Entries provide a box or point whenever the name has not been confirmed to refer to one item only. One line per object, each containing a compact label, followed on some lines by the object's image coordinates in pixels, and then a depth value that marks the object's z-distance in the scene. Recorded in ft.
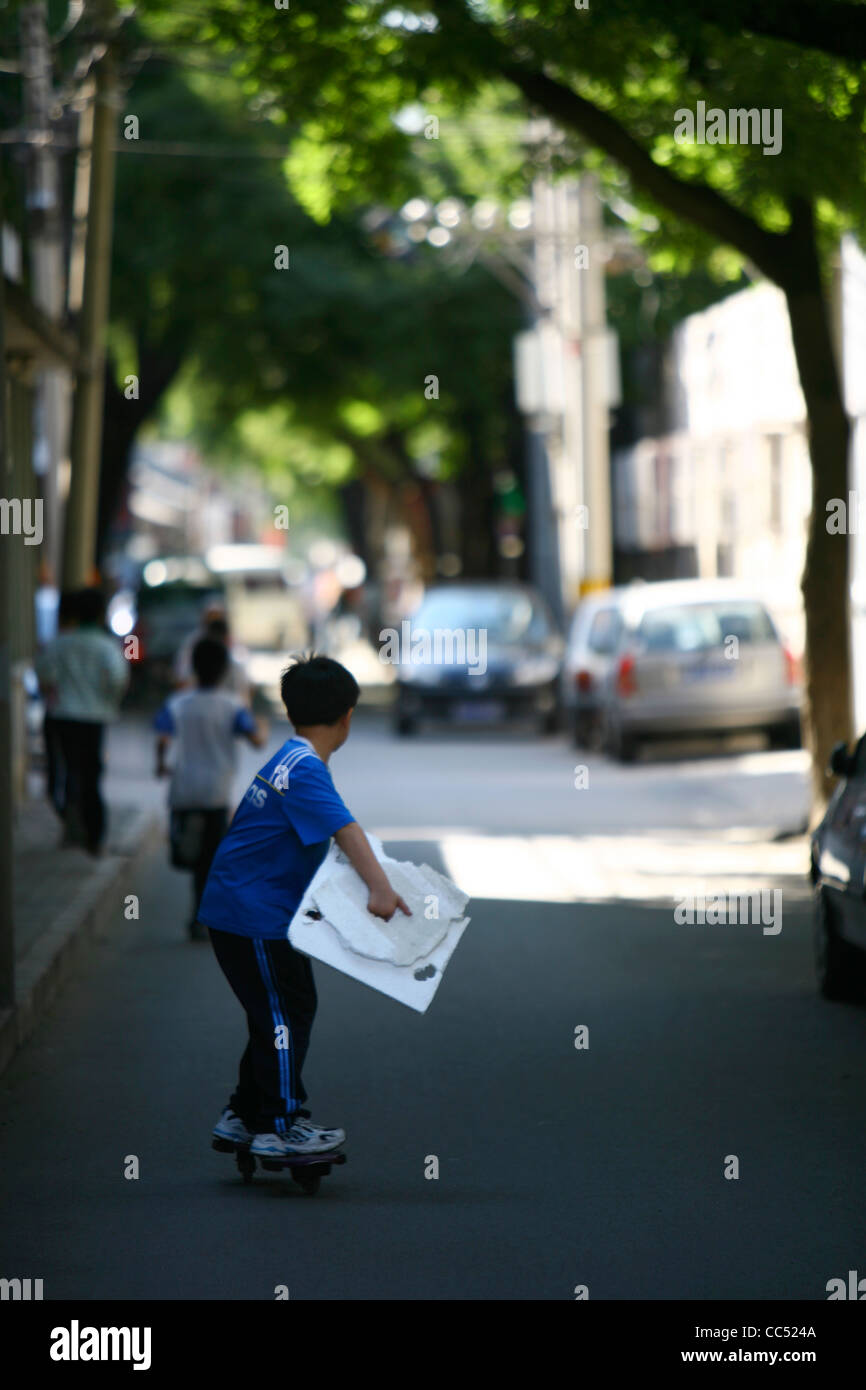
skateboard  22.26
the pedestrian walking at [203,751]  38.70
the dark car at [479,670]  93.56
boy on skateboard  22.24
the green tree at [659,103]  44.88
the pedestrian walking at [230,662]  46.06
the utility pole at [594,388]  94.22
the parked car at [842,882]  31.63
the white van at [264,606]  161.17
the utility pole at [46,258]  66.44
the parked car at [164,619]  112.88
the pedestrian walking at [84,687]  47.75
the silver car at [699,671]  77.05
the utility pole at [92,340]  56.03
